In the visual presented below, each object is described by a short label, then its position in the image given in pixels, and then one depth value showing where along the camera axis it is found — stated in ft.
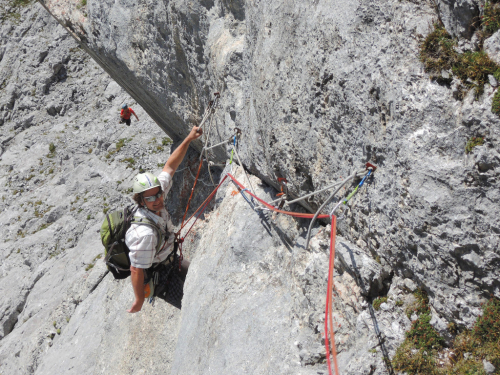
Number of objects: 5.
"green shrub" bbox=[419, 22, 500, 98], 10.60
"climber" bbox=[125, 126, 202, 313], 20.92
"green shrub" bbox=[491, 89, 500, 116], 9.98
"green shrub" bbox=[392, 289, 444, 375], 11.69
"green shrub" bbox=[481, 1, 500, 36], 10.36
